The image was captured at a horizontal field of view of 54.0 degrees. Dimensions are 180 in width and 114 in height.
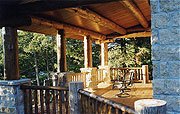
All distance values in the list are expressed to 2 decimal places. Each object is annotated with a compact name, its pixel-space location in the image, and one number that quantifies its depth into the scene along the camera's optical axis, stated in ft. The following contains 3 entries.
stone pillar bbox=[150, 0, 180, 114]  7.70
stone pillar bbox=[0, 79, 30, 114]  11.97
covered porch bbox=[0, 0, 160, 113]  11.66
